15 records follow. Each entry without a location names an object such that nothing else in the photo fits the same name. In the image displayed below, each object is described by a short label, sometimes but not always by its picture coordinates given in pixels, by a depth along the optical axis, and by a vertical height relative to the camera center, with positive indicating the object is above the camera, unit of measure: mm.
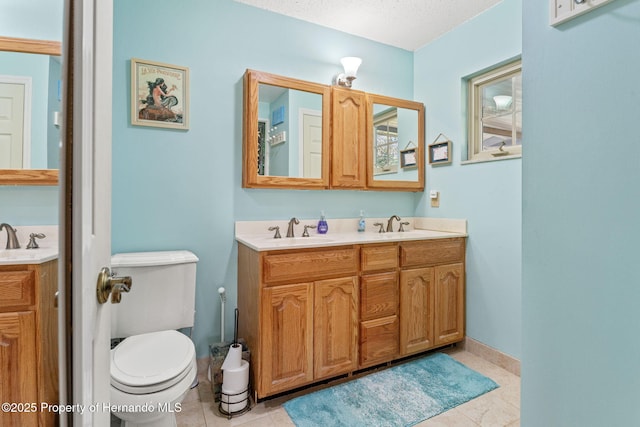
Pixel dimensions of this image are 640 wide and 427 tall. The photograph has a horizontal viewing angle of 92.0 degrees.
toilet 1253 -646
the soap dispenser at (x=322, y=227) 2408 -105
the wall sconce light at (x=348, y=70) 2451 +1144
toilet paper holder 1666 -1028
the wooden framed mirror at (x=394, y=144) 2568 +613
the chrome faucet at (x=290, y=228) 2297 -108
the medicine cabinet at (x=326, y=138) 2160 +594
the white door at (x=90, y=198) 497 +26
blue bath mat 1637 -1076
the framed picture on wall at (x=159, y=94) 1923 +758
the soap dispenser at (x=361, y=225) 2586 -94
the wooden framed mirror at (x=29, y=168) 430 +70
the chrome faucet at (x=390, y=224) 2704 -93
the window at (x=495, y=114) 2215 +770
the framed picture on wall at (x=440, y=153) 2572 +525
